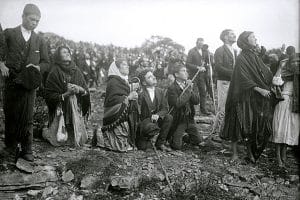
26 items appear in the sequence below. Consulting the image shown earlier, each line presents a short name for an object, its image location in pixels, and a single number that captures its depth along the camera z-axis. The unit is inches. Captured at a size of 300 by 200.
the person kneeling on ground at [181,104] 219.1
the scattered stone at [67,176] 170.4
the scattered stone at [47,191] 160.9
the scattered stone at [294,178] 185.8
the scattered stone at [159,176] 177.9
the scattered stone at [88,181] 168.4
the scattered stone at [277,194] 172.4
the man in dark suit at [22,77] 166.9
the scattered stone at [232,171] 190.4
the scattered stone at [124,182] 166.7
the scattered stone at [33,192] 160.1
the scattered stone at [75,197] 160.1
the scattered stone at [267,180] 184.7
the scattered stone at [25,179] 160.1
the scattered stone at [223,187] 175.9
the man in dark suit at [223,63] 237.5
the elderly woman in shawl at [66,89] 204.8
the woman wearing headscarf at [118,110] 206.7
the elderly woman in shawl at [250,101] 198.4
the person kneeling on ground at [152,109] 213.9
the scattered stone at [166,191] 167.9
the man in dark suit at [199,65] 316.2
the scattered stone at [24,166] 166.1
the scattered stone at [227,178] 182.6
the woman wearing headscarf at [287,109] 193.0
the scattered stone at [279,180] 185.6
